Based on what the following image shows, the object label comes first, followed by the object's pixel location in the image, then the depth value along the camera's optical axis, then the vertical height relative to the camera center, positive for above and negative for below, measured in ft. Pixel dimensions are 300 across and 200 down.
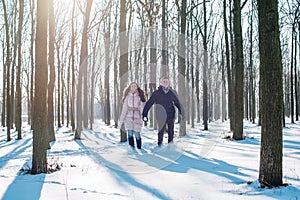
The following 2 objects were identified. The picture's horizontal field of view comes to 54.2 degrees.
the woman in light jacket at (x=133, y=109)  23.48 -0.57
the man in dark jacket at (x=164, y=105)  22.66 -0.26
